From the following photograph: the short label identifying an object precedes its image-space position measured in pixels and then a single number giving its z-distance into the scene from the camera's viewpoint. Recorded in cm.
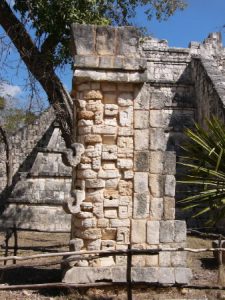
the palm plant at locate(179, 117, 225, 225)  595
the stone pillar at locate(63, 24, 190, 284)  594
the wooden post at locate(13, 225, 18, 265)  720
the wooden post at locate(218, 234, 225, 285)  644
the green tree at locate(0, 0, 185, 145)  837
